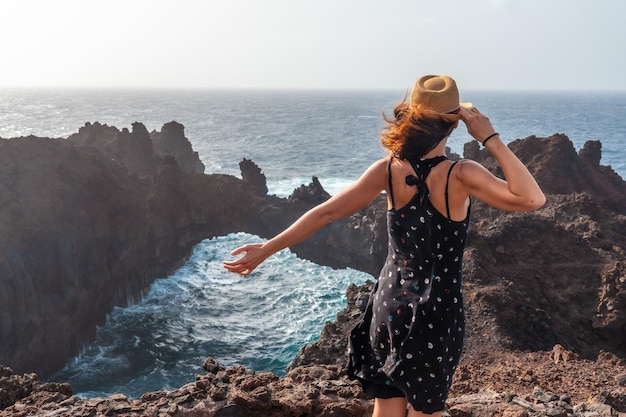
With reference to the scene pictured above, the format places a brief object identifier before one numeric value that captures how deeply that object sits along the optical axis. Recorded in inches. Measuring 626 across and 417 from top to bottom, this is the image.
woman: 112.6
